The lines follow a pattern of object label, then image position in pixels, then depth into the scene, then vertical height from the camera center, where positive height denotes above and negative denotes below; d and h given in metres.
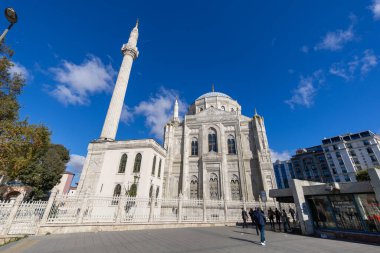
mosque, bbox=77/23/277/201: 20.56 +6.25
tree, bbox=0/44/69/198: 11.64 +4.79
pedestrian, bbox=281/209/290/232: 11.16 -0.16
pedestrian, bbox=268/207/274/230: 12.49 -0.08
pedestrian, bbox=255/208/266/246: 7.09 -0.21
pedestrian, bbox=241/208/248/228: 12.57 -0.23
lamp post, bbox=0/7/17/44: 7.26 +7.09
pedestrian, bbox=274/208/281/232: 12.32 +0.00
